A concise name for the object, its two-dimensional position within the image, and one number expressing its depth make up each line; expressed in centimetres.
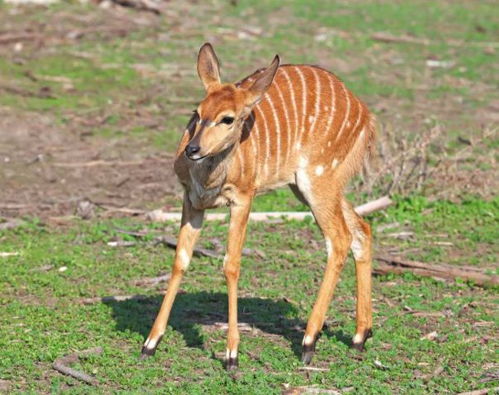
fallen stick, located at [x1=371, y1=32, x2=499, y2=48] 3278
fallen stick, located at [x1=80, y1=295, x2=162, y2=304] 1484
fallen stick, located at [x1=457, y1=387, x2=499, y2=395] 1195
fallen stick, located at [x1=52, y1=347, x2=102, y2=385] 1202
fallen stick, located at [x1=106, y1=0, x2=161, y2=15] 3309
